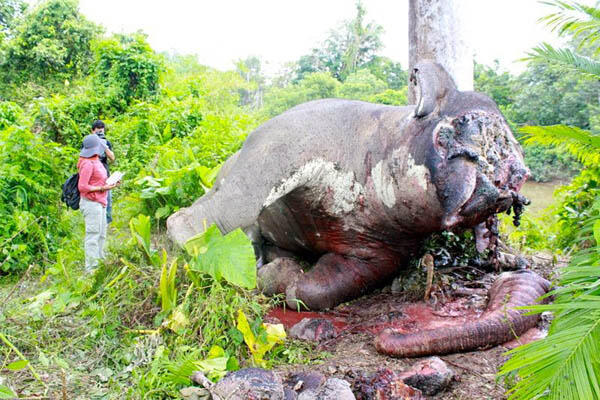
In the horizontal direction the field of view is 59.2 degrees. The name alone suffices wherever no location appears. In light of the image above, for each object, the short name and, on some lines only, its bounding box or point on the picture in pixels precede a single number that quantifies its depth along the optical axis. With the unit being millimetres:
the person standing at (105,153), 5656
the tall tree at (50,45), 14734
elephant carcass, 2791
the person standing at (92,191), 4895
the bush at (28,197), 5602
